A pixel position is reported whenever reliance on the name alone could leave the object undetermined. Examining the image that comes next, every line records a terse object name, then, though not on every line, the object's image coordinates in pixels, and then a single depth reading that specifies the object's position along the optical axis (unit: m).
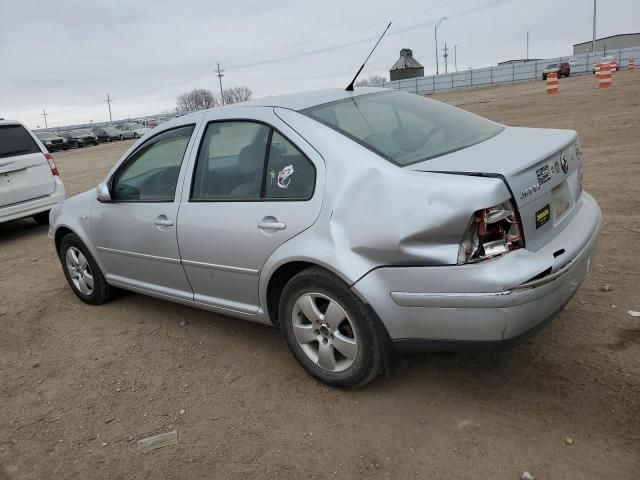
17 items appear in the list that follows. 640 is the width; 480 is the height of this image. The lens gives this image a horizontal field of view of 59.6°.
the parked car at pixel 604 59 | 44.00
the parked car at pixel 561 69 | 46.42
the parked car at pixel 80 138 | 42.09
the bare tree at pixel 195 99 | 83.25
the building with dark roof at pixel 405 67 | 76.56
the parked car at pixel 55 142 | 39.78
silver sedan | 2.56
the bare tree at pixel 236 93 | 84.26
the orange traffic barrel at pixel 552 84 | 24.51
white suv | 7.95
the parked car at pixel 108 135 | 47.28
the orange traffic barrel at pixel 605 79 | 23.56
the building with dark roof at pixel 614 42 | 82.01
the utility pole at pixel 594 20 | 60.22
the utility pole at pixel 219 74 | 89.31
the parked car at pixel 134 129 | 47.53
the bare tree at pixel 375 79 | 89.49
